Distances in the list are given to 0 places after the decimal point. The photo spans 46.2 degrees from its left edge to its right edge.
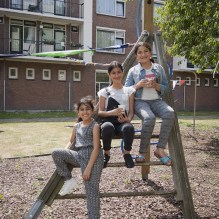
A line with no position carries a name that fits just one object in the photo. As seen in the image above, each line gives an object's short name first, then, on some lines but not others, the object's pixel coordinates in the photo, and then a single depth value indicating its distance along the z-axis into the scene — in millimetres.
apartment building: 17891
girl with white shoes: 2383
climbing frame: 2490
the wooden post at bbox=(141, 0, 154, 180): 3495
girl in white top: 2496
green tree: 6341
